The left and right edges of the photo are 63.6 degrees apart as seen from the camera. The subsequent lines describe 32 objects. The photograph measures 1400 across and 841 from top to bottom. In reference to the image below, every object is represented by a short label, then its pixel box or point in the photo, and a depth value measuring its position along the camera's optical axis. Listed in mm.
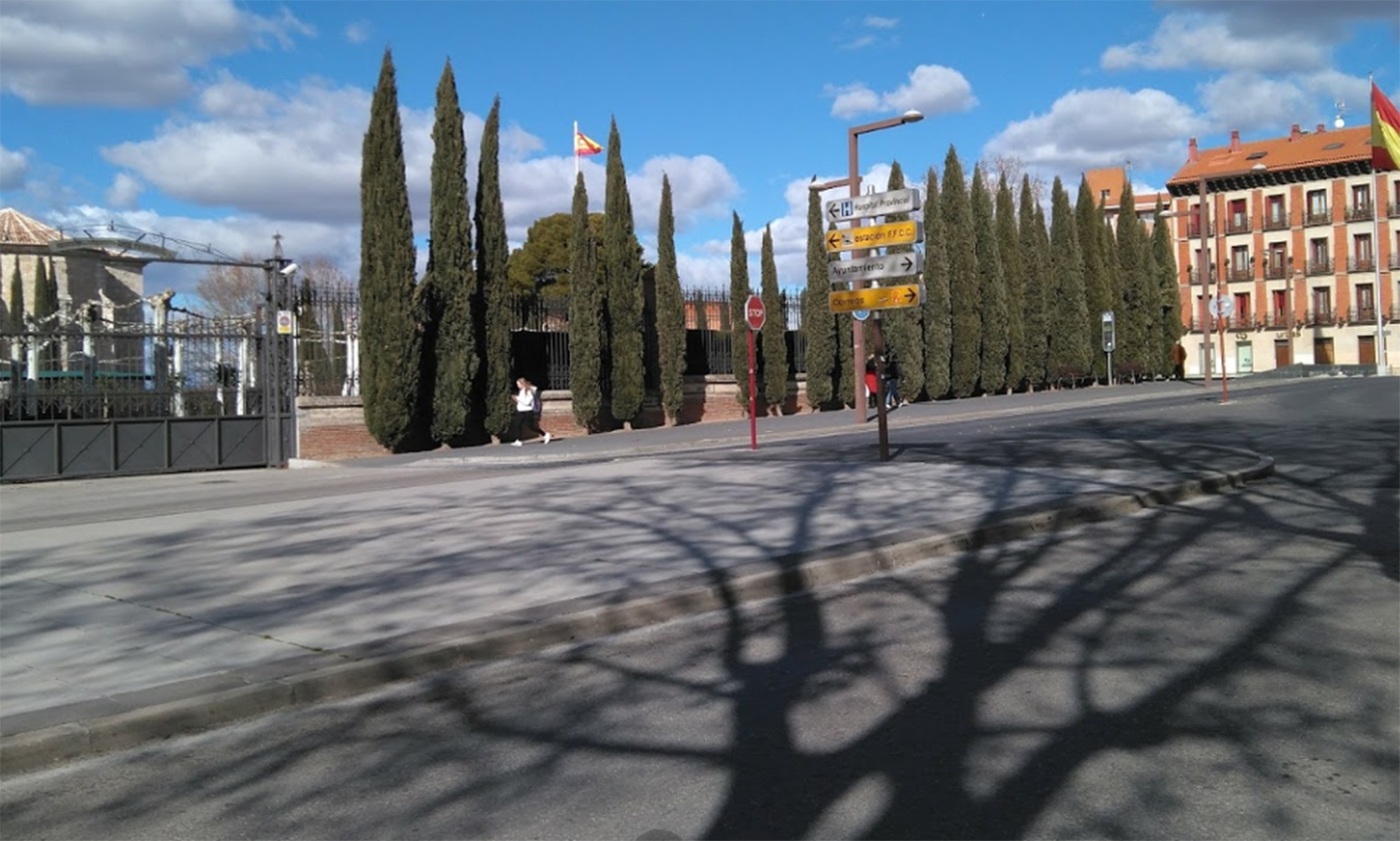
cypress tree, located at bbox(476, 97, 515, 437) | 26031
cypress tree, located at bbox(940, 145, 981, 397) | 39875
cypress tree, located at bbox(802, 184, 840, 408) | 34500
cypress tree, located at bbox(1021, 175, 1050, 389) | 43875
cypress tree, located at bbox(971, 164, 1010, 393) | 41062
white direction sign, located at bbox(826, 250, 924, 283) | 15227
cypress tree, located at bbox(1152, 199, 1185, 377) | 54031
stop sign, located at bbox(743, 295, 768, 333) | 21891
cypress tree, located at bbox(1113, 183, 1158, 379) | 51438
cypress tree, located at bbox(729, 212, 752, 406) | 32312
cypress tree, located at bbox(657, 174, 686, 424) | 29812
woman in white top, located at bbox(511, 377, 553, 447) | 25875
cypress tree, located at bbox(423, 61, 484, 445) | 24891
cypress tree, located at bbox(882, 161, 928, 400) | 37406
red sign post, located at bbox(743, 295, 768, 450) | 21859
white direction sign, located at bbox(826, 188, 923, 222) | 15422
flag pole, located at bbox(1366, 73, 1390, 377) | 68750
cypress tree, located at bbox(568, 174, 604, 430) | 27891
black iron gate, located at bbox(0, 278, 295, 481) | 20750
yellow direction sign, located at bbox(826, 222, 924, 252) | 15672
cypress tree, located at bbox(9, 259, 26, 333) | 33762
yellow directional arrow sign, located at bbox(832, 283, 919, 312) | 15493
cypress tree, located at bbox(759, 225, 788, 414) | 33312
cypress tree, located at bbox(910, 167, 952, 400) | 38719
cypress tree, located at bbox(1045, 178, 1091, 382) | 46062
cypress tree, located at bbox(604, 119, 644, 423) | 28719
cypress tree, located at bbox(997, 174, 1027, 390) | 42531
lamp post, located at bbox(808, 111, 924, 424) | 25750
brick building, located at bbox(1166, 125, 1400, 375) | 72938
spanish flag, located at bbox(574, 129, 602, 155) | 32975
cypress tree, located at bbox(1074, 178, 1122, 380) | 49344
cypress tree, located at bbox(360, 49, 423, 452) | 23703
